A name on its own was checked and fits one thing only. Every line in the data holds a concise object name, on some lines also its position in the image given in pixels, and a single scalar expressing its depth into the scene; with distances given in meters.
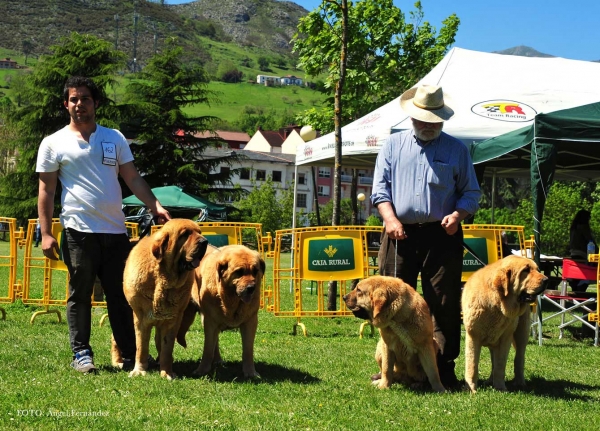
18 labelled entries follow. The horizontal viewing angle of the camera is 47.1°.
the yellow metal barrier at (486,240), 9.30
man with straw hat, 5.63
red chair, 8.90
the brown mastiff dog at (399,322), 5.36
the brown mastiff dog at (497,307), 5.61
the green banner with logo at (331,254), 9.27
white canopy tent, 11.82
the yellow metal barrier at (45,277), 9.19
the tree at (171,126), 37.69
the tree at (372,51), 27.39
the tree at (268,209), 49.94
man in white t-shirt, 5.73
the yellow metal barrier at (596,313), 8.37
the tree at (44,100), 39.81
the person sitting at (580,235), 11.59
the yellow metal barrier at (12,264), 9.27
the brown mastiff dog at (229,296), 5.68
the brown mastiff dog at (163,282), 5.39
